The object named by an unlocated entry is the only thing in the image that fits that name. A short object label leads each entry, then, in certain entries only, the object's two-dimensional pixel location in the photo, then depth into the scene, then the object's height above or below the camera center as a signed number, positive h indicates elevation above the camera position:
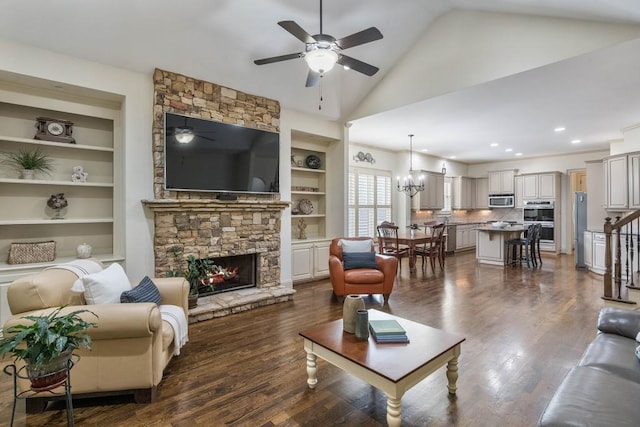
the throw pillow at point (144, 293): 2.42 -0.68
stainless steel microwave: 9.56 +0.26
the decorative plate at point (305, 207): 6.10 +0.06
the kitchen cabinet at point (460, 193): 10.05 +0.52
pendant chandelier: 7.58 +0.65
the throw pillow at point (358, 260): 4.54 -0.74
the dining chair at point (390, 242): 6.42 -0.70
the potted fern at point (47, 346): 1.60 -0.71
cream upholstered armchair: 2.06 -0.92
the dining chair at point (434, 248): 6.73 -0.89
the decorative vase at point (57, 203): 3.62 +0.10
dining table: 6.26 -0.65
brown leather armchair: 4.38 -0.98
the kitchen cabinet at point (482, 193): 10.43 +0.53
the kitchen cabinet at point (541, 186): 8.76 +0.66
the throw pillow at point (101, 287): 2.29 -0.58
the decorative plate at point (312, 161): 6.14 +0.97
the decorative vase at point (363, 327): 2.20 -0.84
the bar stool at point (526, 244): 7.15 -0.83
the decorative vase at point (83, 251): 3.64 -0.46
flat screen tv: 3.98 +0.76
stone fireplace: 3.89 -0.08
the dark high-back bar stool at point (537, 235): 7.30 -0.63
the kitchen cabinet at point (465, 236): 9.44 -0.87
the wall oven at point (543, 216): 8.74 -0.22
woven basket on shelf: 3.32 -0.44
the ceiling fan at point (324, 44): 2.57 +1.42
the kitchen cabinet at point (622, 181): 5.66 +0.50
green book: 2.19 -0.86
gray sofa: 1.27 -0.87
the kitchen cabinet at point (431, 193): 8.73 +0.47
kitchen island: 7.18 -0.80
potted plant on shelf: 3.44 +0.56
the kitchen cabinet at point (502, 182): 9.62 +0.85
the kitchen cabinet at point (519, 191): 9.45 +0.54
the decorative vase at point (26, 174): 3.43 +0.42
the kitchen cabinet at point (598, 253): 6.15 -0.91
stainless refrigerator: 6.92 -0.28
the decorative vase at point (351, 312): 2.31 -0.77
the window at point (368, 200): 7.51 +0.25
